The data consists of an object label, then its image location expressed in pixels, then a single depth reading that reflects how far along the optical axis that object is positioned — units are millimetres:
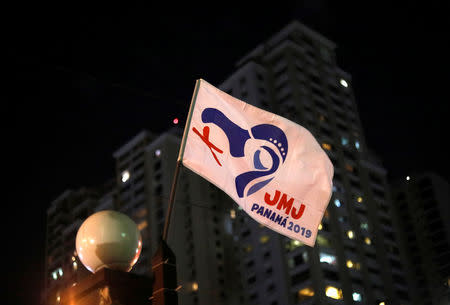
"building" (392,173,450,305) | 104000
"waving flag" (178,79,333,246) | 7535
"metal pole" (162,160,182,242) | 6512
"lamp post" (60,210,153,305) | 6152
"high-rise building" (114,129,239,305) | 86438
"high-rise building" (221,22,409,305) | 72250
